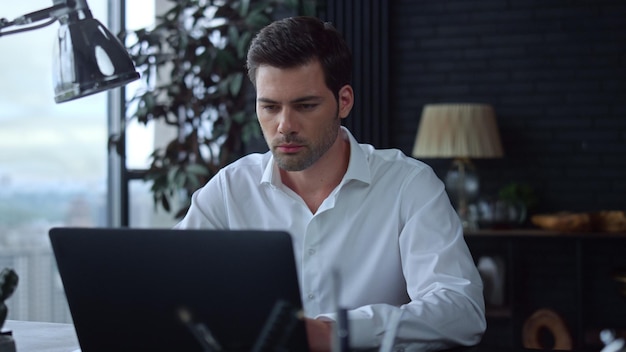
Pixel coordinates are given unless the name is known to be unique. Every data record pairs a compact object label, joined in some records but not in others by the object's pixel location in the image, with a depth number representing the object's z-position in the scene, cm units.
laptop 191
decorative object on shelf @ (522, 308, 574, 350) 418
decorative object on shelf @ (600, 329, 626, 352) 188
